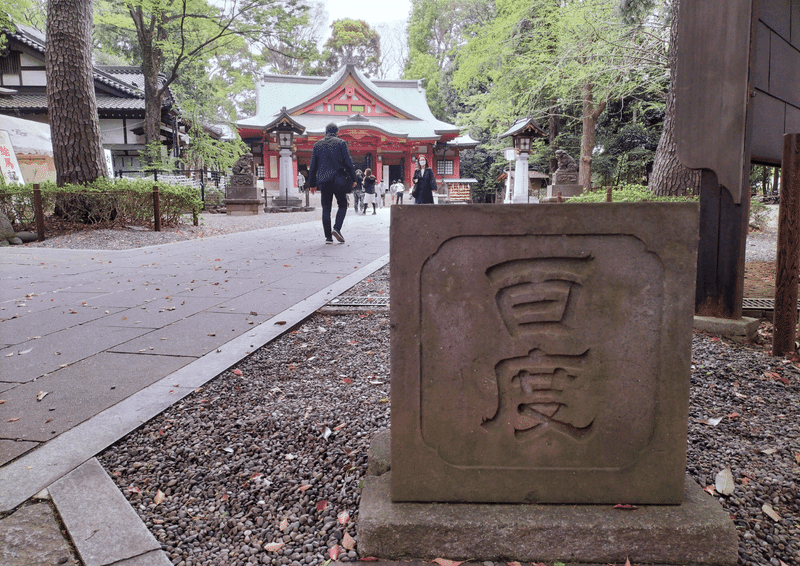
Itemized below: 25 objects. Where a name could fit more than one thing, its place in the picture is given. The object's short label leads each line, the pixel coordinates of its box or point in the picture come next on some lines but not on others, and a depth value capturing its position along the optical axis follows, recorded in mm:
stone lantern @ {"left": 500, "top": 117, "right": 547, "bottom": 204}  18797
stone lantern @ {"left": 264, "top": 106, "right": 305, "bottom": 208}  19625
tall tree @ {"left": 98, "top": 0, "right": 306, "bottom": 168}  15062
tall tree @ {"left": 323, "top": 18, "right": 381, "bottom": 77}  37719
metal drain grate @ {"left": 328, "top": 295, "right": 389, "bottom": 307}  4375
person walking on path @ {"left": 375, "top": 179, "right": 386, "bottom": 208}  23062
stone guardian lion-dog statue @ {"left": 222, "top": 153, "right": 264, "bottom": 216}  18406
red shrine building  27081
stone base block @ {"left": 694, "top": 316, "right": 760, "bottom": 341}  3363
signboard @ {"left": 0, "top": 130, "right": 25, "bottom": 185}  12508
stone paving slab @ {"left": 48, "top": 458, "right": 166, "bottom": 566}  1408
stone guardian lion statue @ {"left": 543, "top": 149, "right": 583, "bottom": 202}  18234
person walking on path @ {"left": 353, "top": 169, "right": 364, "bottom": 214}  19797
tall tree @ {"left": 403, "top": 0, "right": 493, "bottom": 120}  35312
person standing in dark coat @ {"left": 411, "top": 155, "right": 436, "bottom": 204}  10078
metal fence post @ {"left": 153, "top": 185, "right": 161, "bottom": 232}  9677
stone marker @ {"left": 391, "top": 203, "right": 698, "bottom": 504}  1367
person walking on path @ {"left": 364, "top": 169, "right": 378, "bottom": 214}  18331
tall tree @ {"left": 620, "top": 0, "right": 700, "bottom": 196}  6457
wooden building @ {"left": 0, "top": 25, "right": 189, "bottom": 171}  19703
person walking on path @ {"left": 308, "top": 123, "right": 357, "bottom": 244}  7863
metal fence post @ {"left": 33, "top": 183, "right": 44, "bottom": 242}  8773
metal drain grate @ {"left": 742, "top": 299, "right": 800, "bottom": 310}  3984
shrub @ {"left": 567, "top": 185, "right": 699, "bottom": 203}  8559
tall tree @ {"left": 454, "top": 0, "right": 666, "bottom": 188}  11773
